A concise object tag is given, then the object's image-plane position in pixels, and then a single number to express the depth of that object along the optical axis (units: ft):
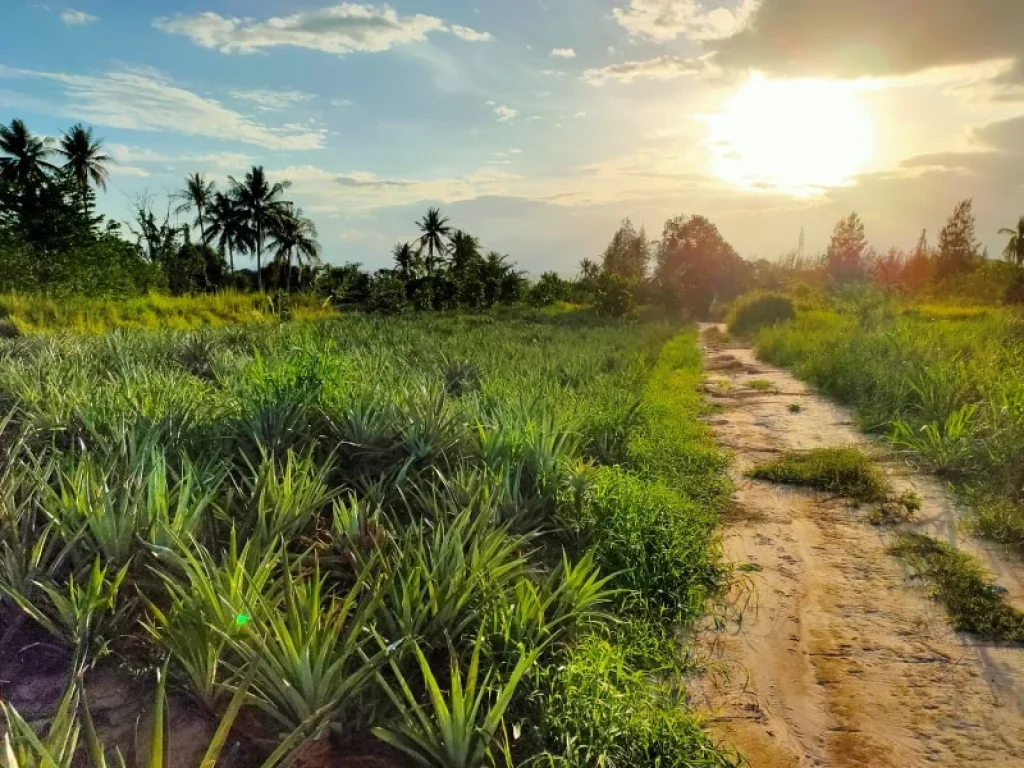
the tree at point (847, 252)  190.58
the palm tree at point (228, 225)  155.33
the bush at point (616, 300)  111.65
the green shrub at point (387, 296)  120.06
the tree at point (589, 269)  186.80
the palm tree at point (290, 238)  156.76
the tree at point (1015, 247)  131.85
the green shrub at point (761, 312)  91.13
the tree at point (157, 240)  136.46
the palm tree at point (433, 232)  188.96
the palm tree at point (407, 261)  158.20
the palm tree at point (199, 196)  163.32
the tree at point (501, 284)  140.46
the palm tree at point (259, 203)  153.58
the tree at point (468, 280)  133.39
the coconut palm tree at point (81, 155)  142.72
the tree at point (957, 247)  141.59
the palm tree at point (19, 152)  117.60
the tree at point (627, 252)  205.67
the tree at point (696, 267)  145.38
